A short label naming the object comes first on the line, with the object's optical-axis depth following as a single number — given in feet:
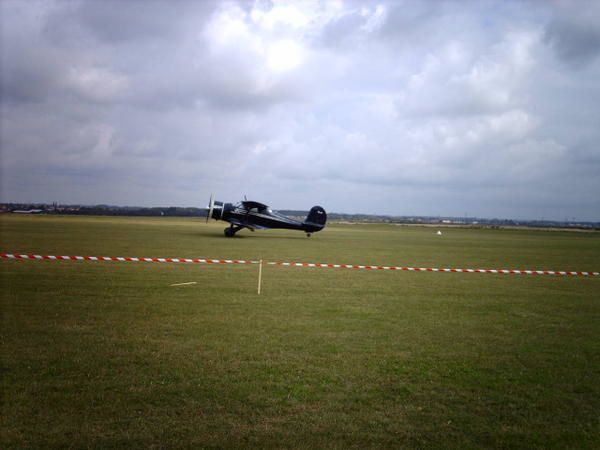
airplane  103.04
